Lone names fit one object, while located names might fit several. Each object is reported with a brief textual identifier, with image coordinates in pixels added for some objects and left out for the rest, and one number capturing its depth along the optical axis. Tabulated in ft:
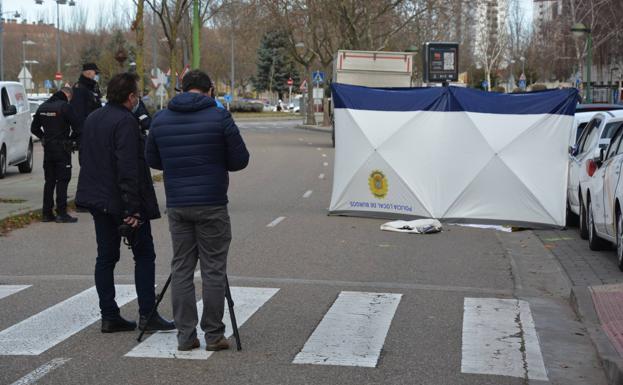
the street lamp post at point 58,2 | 193.51
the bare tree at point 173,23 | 126.04
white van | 78.02
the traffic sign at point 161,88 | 154.84
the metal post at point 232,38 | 192.24
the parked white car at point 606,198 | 37.83
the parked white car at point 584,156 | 47.09
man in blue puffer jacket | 23.54
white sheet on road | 48.47
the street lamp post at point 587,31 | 127.13
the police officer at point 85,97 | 49.47
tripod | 24.04
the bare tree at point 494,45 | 339.10
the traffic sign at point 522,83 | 226.38
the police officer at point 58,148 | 50.57
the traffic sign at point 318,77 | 187.48
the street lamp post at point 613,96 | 182.27
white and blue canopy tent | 51.34
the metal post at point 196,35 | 94.89
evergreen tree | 345.92
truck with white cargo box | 119.14
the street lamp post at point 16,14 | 225.46
